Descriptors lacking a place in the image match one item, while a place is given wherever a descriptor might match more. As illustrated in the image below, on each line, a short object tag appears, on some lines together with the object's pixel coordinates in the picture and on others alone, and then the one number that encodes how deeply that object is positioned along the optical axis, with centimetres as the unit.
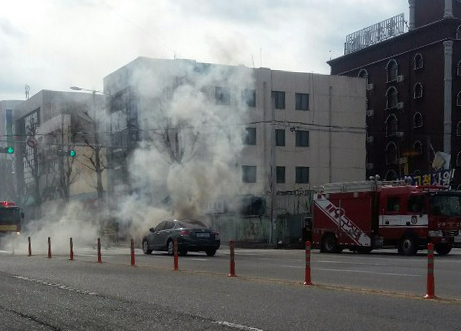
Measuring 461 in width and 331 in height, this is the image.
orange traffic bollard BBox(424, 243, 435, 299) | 1004
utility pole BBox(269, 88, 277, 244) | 3259
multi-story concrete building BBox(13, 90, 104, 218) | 4281
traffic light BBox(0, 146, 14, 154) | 2974
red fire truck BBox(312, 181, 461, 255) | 2297
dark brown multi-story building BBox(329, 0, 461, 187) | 5044
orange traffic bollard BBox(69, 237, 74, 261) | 2102
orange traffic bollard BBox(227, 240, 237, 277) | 1414
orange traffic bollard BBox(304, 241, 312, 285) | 1214
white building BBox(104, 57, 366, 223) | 3484
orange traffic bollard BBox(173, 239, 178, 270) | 1595
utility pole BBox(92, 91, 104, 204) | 3988
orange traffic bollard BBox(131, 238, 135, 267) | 1764
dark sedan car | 2269
